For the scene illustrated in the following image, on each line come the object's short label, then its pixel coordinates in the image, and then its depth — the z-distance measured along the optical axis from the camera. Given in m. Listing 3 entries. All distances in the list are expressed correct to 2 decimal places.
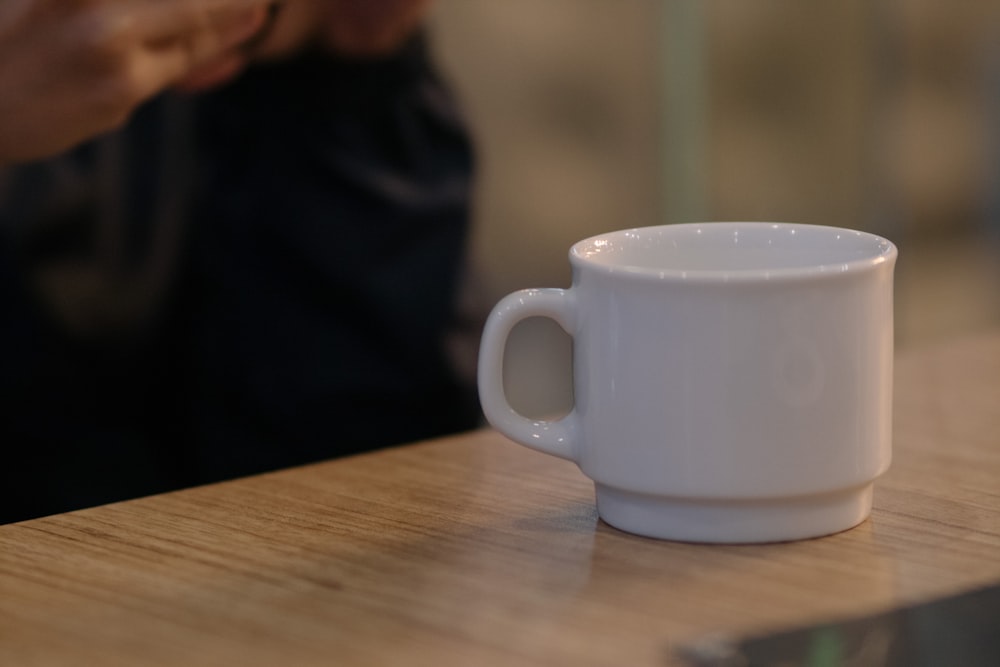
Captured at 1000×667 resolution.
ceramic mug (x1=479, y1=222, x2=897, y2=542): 0.78
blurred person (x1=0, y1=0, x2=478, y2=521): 1.11
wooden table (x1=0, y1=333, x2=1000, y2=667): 0.74
